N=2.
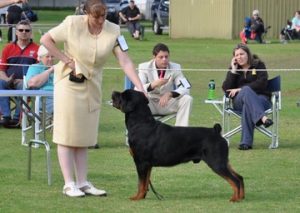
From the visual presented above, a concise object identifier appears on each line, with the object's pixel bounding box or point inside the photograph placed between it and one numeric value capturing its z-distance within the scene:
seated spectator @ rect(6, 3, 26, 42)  29.94
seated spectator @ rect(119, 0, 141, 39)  34.39
